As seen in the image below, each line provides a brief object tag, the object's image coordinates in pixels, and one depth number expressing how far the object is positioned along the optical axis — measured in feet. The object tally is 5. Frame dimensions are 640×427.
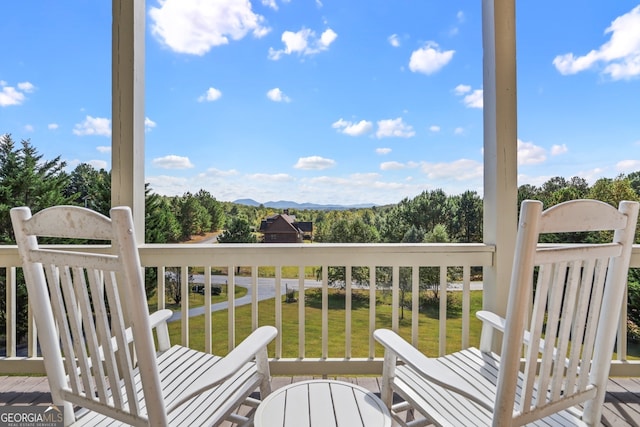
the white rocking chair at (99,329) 2.94
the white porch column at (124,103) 6.82
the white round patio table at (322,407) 3.57
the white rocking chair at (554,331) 3.07
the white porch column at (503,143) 6.73
